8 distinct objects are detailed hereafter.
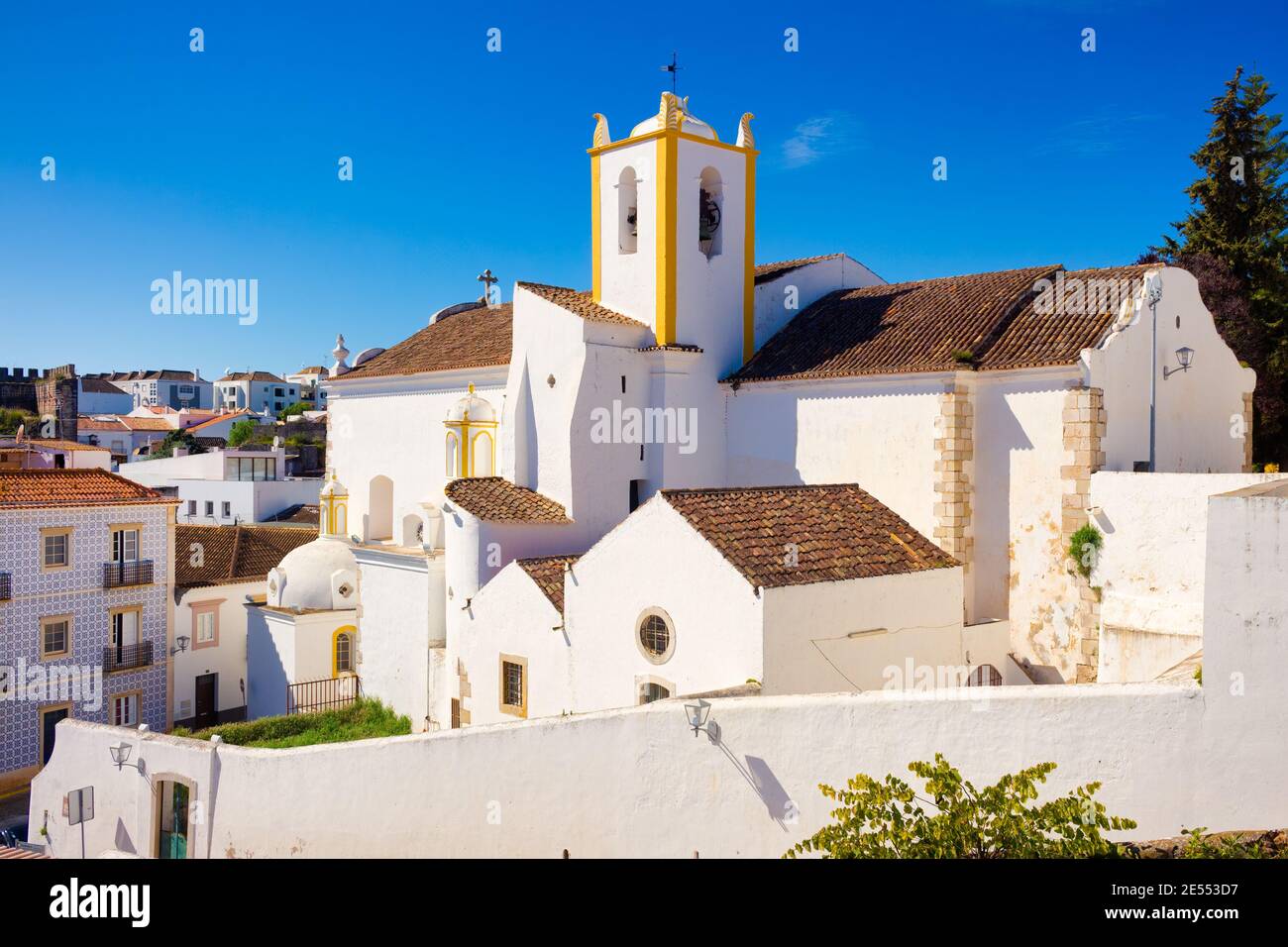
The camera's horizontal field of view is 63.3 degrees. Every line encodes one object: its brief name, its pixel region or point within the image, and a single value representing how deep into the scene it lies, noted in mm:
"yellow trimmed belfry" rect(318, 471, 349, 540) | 27109
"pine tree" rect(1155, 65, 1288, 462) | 23609
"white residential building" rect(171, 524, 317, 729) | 27812
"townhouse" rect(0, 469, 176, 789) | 23703
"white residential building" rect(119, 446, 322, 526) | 39969
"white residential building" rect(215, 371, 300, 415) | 103000
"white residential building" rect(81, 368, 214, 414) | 97562
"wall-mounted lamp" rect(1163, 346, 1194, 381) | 16703
